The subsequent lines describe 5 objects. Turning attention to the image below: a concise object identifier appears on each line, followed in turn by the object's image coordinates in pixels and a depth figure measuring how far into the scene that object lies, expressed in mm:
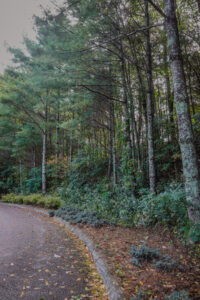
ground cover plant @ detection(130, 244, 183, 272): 2693
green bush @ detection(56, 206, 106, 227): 5585
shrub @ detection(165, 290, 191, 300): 1925
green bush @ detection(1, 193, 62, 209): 9297
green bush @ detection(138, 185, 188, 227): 3703
